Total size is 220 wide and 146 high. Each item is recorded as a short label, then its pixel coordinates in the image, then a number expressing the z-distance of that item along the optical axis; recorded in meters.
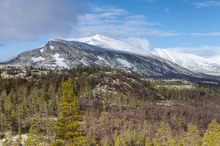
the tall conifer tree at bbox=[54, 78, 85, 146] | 33.94
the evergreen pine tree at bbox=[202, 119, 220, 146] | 65.82
